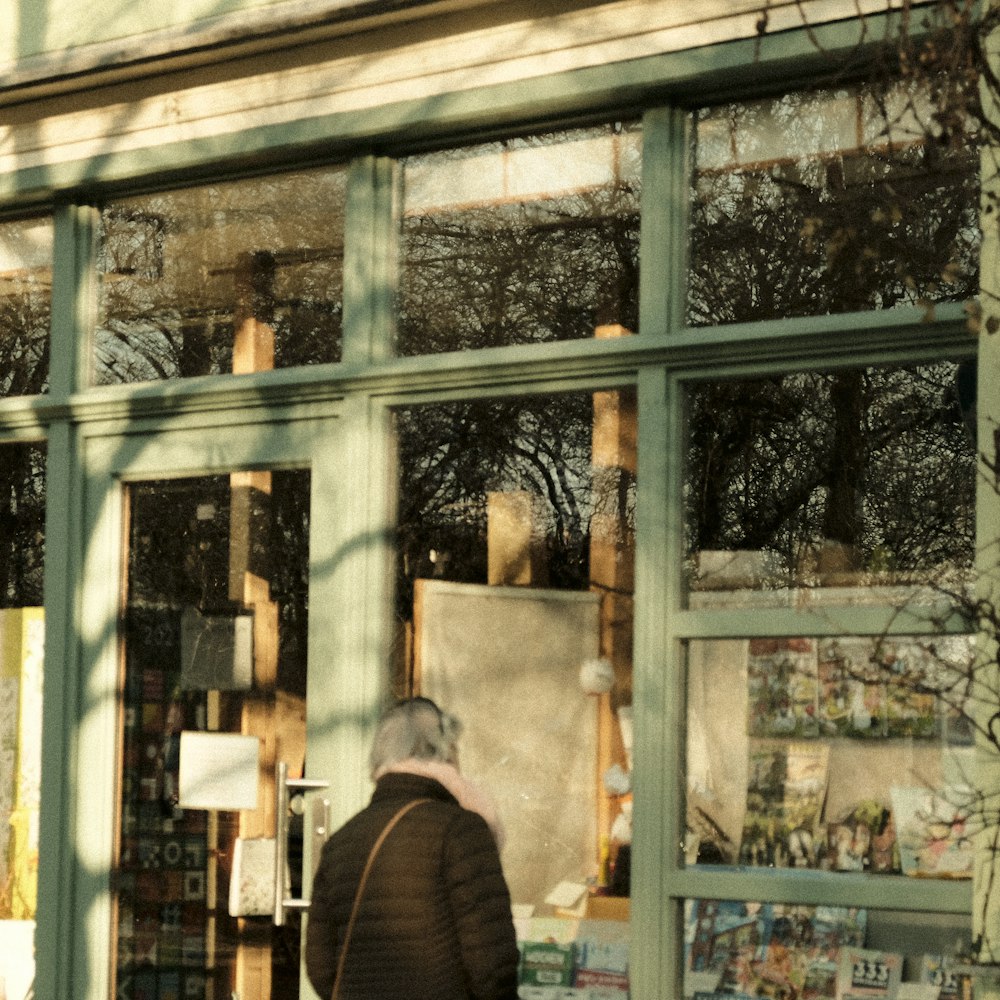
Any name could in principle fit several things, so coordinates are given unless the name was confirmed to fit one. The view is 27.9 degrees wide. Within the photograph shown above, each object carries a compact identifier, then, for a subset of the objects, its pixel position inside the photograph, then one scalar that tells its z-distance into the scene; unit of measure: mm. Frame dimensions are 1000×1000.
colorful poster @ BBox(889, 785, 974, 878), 5512
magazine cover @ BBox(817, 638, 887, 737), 5707
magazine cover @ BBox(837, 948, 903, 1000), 5605
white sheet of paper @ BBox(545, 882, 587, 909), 6164
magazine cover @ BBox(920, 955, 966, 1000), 5504
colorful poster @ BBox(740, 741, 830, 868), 5789
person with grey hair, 5027
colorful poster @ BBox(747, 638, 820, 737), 5824
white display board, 6203
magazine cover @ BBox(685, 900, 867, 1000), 5688
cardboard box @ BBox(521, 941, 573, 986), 6184
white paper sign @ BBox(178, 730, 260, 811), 6836
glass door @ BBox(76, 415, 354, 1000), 6684
